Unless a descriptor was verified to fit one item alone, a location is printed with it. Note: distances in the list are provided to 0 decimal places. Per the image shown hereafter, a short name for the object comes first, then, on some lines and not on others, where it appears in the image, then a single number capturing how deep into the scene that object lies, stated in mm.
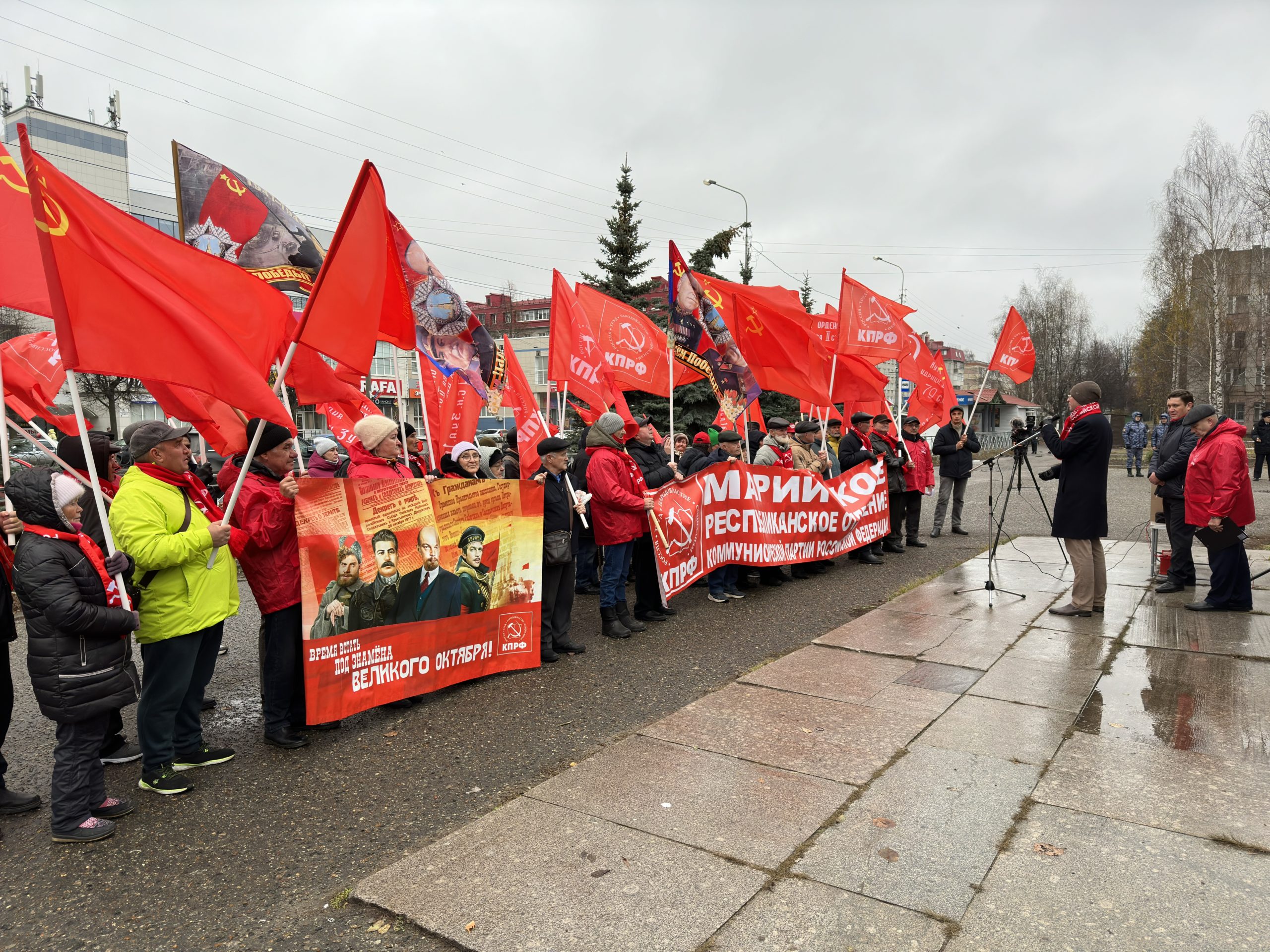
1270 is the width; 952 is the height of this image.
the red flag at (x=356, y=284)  4090
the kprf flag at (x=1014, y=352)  11836
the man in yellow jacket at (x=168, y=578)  3791
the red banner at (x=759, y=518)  7574
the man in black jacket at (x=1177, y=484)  8117
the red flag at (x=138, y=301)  3588
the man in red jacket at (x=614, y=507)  6852
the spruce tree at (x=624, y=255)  21453
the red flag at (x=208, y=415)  4992
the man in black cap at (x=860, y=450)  10602
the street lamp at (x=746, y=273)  24953
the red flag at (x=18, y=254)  4422
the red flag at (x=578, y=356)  8383
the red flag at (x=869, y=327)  10117
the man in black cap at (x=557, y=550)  6219
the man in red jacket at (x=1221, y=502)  7031
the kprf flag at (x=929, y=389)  11508
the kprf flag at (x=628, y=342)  9266
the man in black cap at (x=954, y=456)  12469
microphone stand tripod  8039
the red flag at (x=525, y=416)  9219
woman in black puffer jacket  3461
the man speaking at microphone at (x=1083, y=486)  7109
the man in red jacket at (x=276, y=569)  4422
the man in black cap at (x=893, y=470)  11023
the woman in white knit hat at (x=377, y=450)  5258
